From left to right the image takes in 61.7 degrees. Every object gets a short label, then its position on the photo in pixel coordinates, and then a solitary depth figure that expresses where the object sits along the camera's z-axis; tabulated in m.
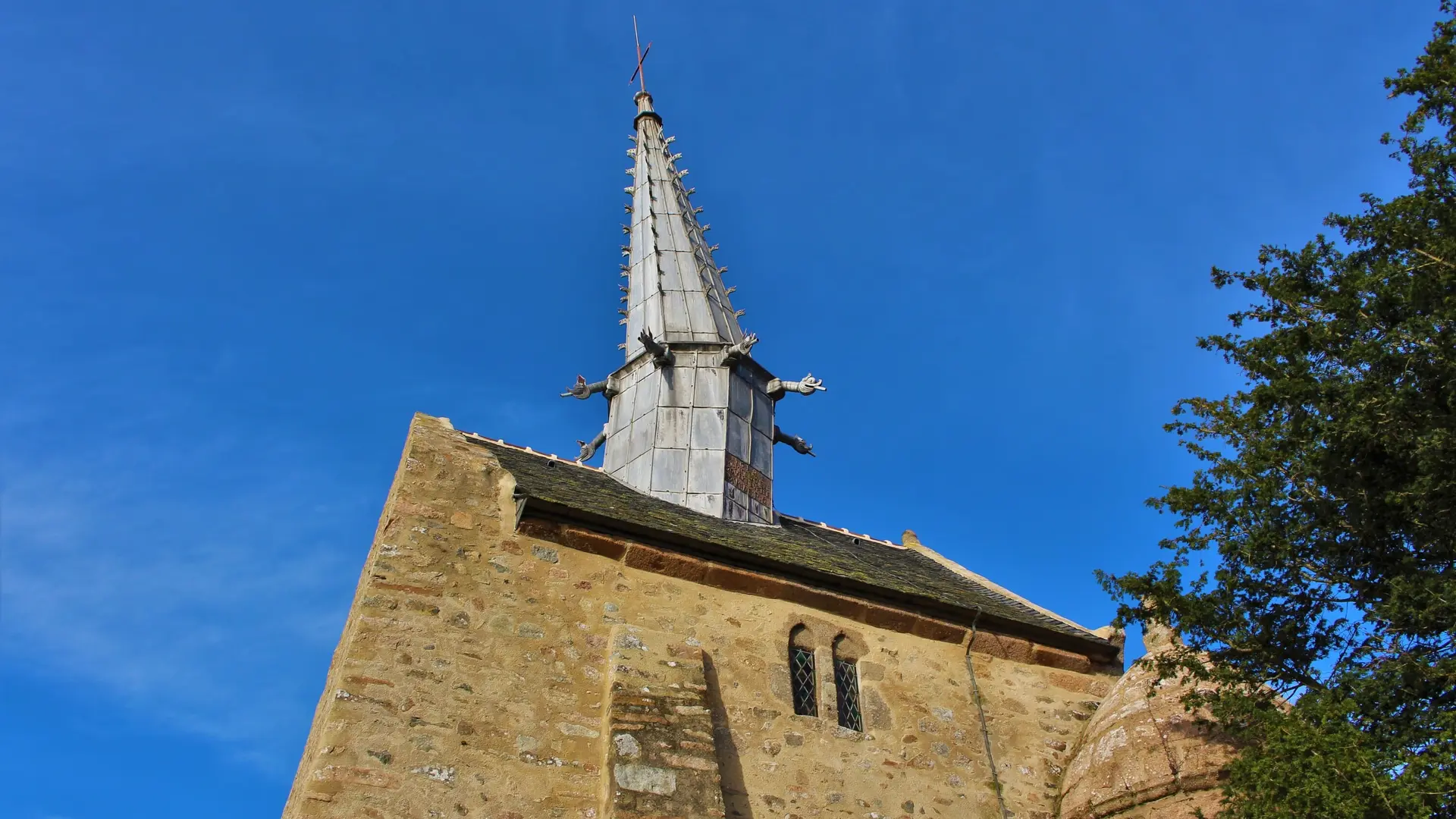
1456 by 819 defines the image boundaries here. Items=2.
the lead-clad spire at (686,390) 17.28
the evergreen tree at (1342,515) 8.78
